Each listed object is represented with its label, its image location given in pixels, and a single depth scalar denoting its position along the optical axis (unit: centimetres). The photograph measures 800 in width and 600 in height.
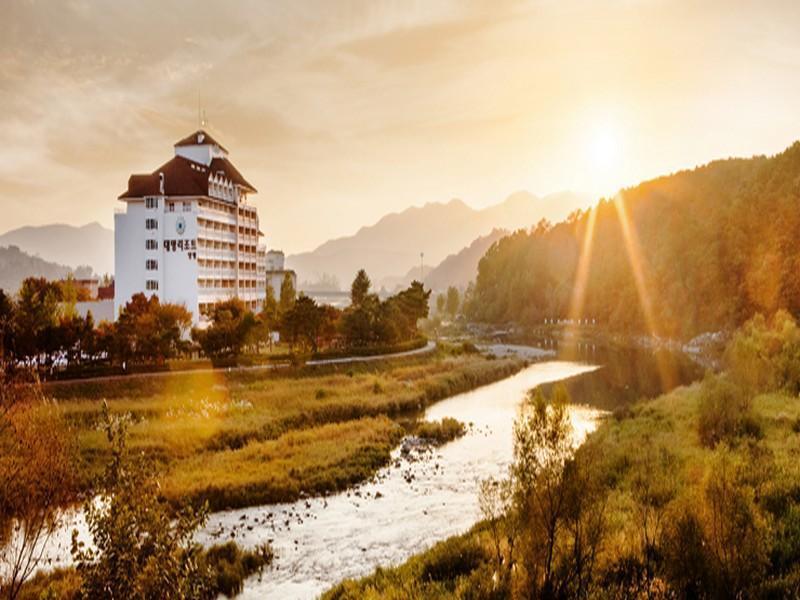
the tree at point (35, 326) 4862
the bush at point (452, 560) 2150
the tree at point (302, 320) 7006
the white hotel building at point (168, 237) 8400
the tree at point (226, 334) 6212
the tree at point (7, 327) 4423
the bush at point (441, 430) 4462
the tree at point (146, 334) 5538
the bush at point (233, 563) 2200
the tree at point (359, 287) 9942
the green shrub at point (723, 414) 3622
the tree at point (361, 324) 8094
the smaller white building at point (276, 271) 13475
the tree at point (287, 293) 10461
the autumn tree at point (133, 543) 1291
